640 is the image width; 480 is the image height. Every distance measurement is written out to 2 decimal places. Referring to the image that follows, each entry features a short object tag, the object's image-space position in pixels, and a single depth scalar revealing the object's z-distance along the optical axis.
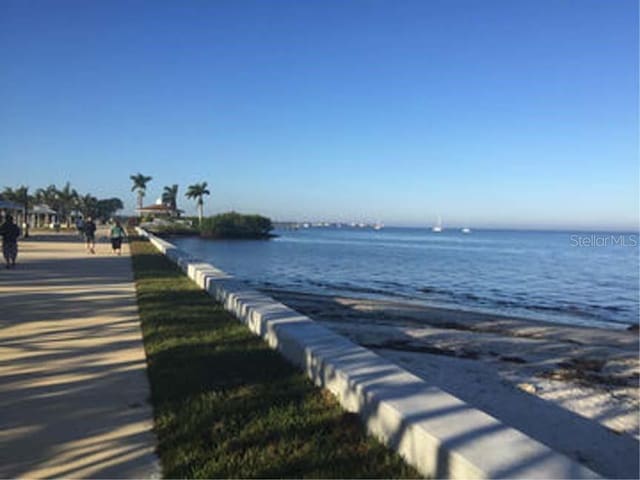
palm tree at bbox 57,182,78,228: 99.12
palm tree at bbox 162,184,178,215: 121.31
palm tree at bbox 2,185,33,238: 79.84
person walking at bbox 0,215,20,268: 17.72
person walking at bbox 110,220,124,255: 26.08
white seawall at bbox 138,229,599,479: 3.51
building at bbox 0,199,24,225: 33.66
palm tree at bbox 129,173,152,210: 111.26
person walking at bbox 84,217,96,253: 26.91
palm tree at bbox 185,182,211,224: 109.56
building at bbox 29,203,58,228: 83.74
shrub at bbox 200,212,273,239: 88.69
